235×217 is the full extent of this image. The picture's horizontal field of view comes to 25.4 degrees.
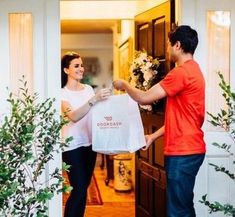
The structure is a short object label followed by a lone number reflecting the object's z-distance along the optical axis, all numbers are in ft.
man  9.70
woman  12.00
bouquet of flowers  12.51
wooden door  12.34
